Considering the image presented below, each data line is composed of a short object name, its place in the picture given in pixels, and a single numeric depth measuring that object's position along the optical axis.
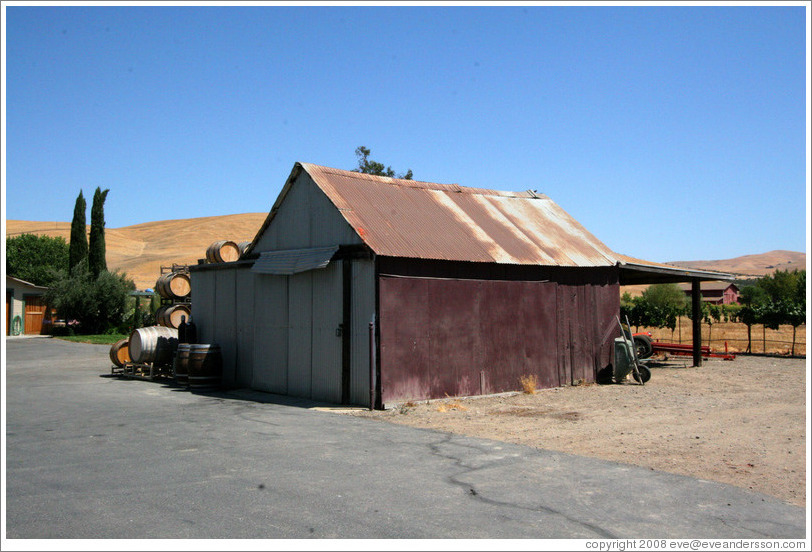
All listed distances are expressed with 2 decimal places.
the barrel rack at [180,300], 23.36
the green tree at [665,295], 72.00
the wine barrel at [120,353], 20.95
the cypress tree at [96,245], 45.34
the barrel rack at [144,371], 19.67
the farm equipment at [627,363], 18.06
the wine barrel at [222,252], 21.86
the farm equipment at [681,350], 24.06
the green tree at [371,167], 45.56
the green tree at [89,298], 42.34
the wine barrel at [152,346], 19.56
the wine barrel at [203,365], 17.09
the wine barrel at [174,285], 22.95
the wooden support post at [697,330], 22.81
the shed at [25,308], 45.25
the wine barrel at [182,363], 17.50
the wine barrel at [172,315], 21.91
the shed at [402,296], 14.44
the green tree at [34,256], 70.75
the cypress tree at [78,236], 46.12
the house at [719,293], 86.94
